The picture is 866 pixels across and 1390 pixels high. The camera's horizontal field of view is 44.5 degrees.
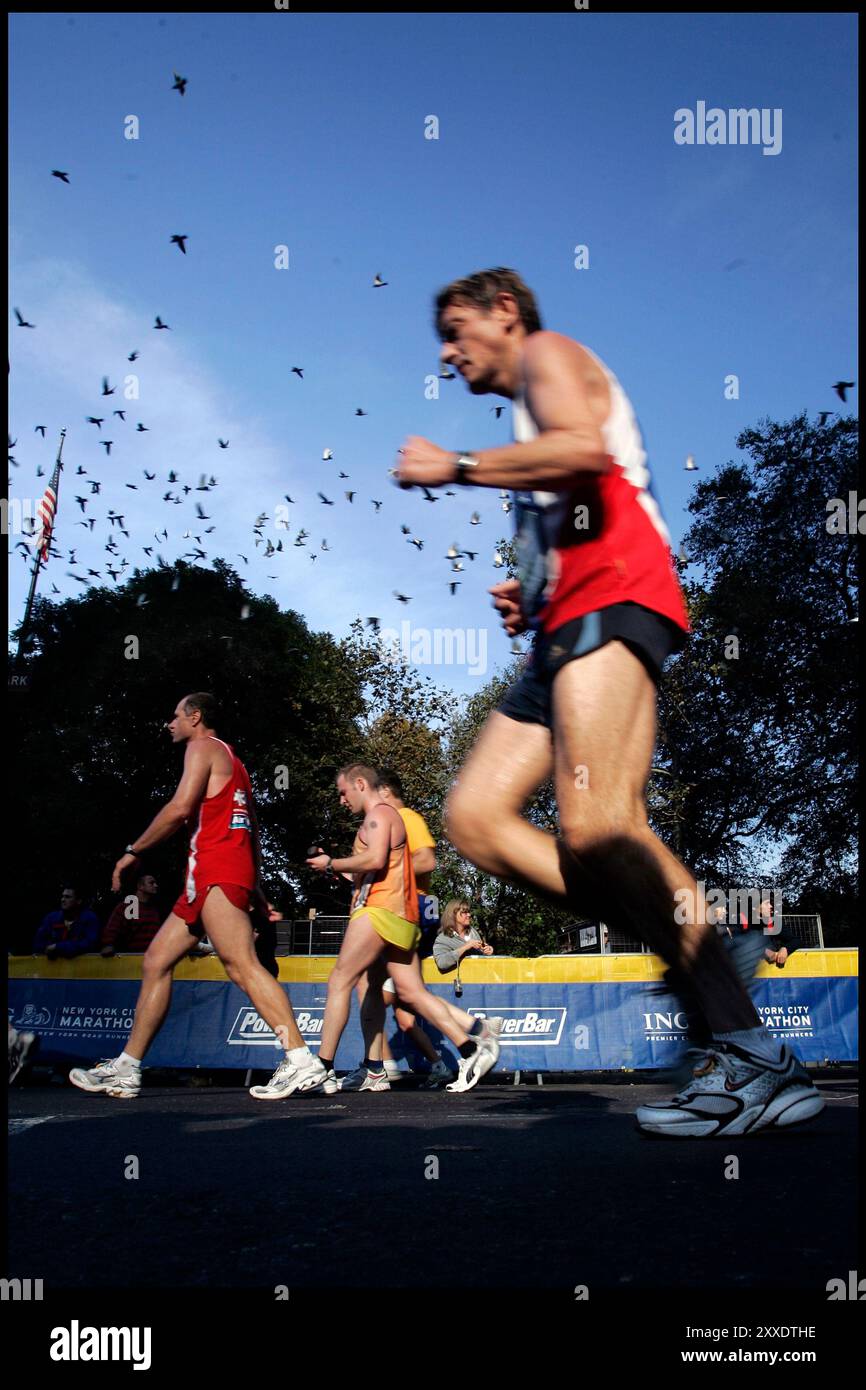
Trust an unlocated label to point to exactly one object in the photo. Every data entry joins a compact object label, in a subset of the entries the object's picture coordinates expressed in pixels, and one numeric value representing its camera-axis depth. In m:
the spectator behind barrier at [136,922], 10.73
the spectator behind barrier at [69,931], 10.80
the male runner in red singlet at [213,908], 5.43
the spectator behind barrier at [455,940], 10.54
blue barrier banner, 10.28
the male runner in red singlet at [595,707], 2.29
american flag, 29.58
